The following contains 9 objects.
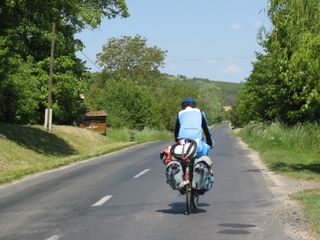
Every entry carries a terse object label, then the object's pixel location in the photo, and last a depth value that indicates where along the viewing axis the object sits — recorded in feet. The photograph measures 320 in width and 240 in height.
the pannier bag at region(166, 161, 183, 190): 30.07
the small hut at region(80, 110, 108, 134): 179.65
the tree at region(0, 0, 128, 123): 85.76
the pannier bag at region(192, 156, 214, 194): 30.19
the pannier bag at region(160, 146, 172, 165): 30.99
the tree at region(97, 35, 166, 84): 331.98
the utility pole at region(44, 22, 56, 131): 116.40
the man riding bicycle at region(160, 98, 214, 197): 30.14
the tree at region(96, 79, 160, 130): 222.50
